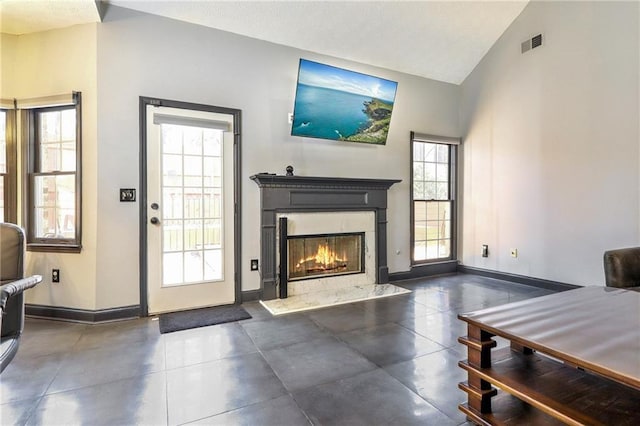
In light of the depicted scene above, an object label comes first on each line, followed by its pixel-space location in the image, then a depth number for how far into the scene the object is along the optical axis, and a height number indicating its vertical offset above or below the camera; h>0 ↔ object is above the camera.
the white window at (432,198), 4.93 +0.20
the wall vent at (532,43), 4.12 +2.19
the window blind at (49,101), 3.01 +1.06
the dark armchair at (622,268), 2.42 -0.45
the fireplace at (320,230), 3.74 -0.24
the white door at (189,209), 3.25 +0.03
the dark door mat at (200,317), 2.94 -1.04
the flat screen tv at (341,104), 3.77 +1.34
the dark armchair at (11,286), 1.58 -0.38
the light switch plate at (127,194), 3.13 +0.17
